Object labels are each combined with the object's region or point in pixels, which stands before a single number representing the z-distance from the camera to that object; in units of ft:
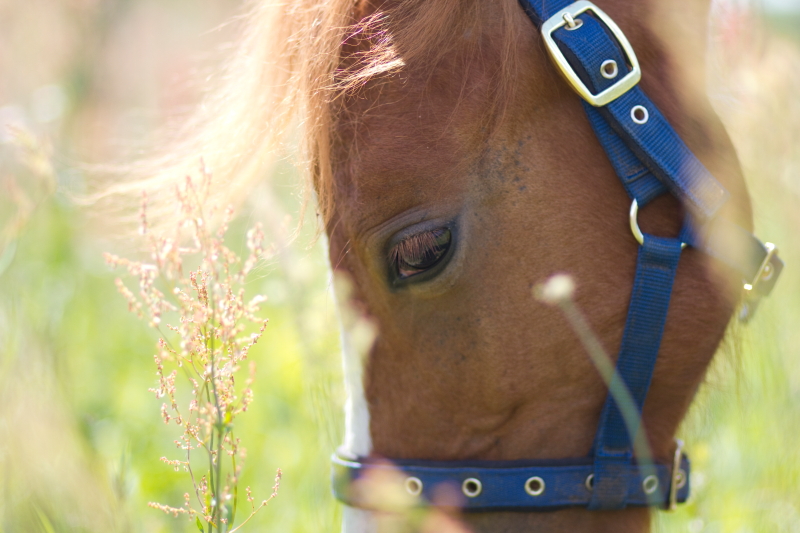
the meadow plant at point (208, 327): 7.19
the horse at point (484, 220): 7.30
